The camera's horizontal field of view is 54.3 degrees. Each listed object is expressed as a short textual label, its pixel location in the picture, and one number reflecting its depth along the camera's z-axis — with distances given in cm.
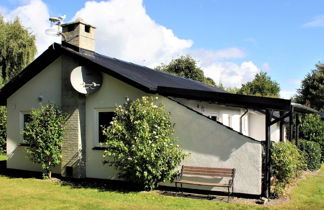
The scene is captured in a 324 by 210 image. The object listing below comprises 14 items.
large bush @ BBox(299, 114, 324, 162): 1773
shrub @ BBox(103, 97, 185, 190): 926
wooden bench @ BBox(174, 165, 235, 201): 885
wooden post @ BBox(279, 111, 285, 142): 1224
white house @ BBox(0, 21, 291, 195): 895
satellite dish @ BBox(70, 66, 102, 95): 1105
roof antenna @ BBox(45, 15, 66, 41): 1273
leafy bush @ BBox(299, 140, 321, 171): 1477
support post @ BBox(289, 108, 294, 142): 1363
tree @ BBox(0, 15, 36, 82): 2489
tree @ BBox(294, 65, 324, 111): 3881
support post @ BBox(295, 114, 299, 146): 1564
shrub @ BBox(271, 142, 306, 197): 876
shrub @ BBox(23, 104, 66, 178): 1137
